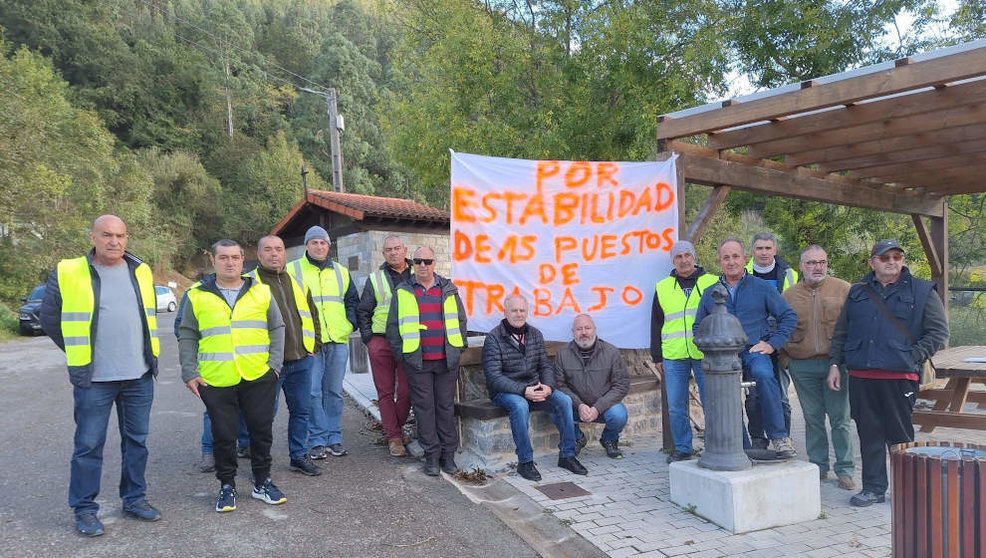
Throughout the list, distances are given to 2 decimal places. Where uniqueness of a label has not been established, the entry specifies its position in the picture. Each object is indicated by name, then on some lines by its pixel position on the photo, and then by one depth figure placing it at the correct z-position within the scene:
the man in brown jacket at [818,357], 4.42
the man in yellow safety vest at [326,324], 5.10
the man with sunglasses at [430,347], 4.83
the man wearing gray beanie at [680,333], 4.82
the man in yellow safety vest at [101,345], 3.62
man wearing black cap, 3.87
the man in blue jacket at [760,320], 4.36
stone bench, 5.07
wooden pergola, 4.30
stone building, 15.55
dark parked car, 17.44
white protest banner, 5.44
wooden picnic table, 5.00
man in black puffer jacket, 4.82
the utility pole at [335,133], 18.64
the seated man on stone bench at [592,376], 5.09
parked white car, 25.58
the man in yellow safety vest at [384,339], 5.19
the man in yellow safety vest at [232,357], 3.98
